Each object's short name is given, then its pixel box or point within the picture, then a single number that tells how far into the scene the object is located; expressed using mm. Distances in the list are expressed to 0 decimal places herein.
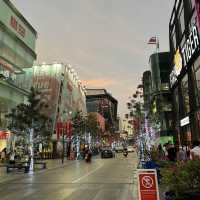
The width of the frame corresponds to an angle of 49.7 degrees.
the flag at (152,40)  31754
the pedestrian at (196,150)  7101
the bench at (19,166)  18294
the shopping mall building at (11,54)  31899
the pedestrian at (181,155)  10638
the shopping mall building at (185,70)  22790
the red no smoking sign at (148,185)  4089
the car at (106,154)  39520
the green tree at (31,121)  24133
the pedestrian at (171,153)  11430
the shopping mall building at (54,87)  42953
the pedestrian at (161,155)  12597
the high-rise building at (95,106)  110902
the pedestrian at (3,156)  28762
